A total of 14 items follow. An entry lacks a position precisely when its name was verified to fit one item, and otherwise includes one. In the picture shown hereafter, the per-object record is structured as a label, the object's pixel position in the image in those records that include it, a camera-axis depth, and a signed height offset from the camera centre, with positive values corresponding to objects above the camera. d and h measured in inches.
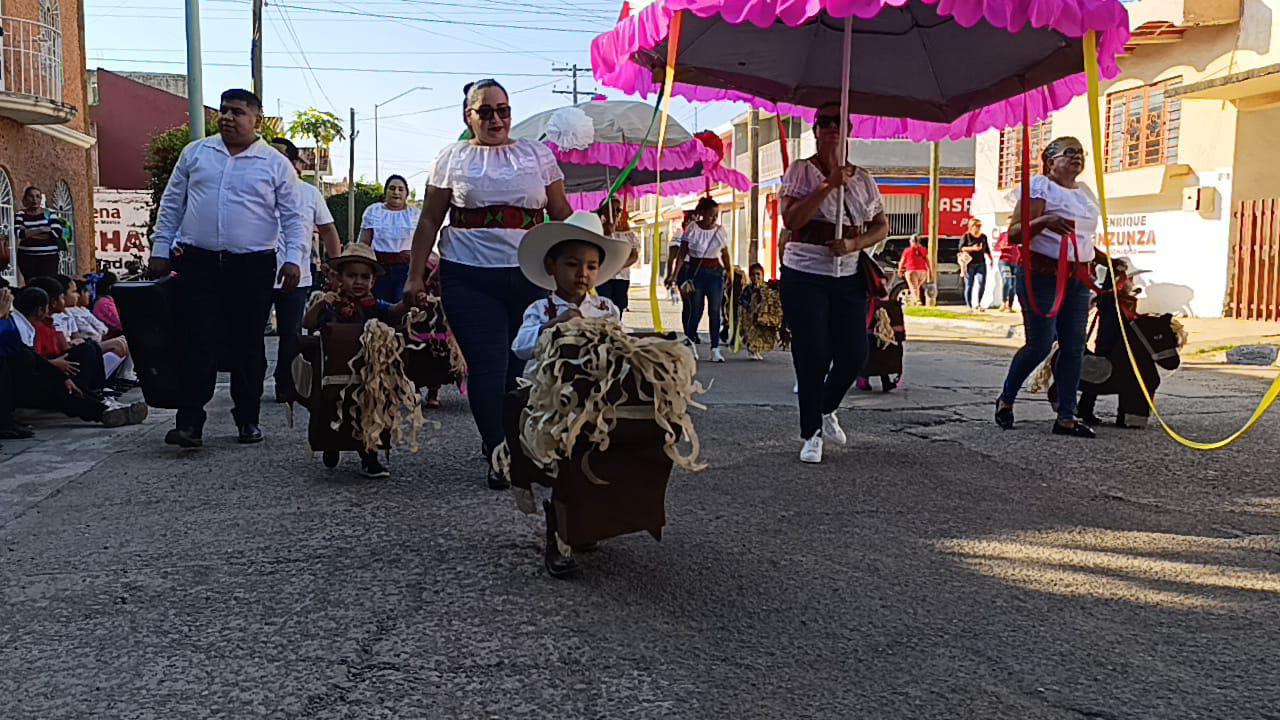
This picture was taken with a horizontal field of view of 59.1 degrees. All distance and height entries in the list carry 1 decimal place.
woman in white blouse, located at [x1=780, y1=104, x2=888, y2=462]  230.6 +1.6
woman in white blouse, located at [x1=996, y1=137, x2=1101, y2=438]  262.5 +5.7
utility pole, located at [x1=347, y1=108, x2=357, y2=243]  2065.0 +175.7
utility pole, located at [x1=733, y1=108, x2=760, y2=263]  1081.3 +115.1
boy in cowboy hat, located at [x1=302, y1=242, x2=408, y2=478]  219.6 -5.3
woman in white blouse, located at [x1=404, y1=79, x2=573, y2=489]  199.6 +7.6
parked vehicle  1167.9 +20.2
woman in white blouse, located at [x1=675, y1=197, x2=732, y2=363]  481.7 +5.6
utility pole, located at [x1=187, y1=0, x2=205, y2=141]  565.0 +100.0
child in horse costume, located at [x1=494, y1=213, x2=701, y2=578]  140.7 -18.7
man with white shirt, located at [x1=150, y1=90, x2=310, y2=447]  241.6 +6.4
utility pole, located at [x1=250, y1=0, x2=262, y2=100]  958.4 +189.7
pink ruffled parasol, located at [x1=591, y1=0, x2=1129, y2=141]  233.9 +48.1
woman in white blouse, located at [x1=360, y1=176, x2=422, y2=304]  375.9 +12.0
